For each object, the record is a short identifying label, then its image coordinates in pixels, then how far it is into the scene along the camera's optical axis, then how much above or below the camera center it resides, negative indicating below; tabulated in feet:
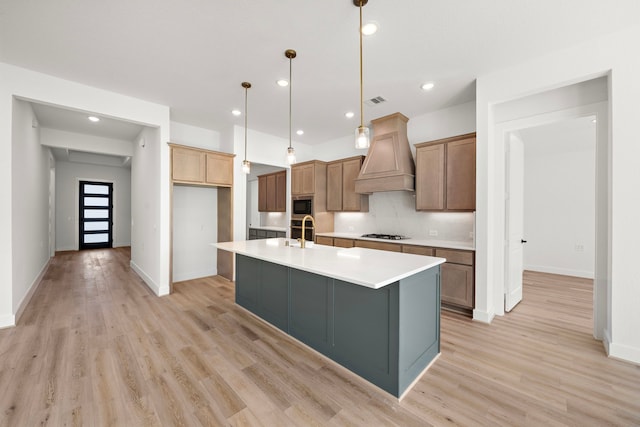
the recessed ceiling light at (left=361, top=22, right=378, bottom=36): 7.53 +5.41
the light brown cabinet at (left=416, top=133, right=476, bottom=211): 11.80 +1.86
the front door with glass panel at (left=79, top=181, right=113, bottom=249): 29.32 -0.39
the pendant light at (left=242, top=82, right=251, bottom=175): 11.12 +2.23
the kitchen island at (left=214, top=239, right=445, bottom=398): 6.32 -2.71
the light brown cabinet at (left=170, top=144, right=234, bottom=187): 14.38 +2.64
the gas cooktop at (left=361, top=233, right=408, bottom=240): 14.67 -1.37
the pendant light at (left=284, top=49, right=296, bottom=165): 8.84 +5.39
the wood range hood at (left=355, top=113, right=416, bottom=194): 13.64 +2.86
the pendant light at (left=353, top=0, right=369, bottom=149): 7.45 +2.17
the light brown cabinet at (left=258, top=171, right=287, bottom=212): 21.44 +1.76
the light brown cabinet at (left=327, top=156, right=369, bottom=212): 16.80 +1.70
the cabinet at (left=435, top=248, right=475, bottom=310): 11.06 -2.84
